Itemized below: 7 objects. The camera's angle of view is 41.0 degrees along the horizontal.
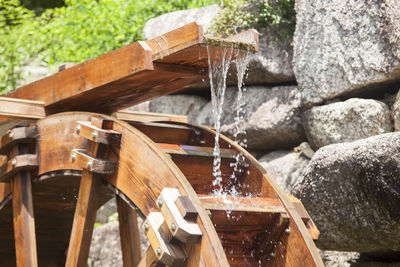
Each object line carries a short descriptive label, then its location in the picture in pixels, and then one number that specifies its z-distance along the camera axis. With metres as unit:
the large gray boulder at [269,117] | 5.07
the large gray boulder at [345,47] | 4.23
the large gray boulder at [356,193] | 3.45
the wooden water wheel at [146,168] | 2.63
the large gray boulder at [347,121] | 4.27
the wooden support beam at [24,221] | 3.46
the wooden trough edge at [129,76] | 2.80
